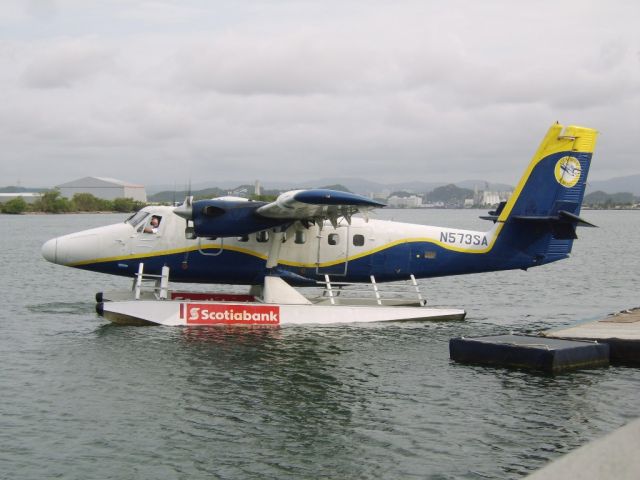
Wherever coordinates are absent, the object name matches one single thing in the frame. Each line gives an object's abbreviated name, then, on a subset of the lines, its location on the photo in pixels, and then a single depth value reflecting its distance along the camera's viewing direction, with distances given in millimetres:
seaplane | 22312
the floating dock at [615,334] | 18281
